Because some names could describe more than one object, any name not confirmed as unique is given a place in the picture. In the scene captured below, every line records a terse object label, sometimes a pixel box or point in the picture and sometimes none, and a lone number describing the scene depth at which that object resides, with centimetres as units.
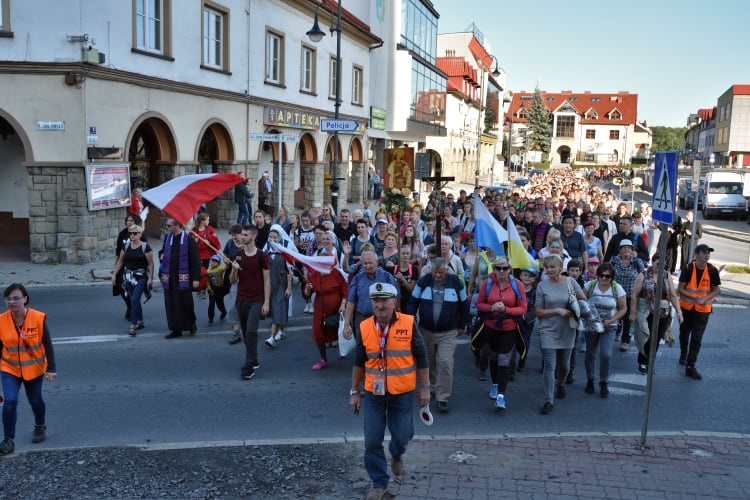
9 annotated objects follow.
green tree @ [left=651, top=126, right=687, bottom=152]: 17125
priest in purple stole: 986
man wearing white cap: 537
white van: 3778
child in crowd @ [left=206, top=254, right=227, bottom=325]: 1071
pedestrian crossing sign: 630
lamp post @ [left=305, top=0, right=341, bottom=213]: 2033
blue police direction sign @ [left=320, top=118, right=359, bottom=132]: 1884
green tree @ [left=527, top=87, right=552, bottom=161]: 10775
